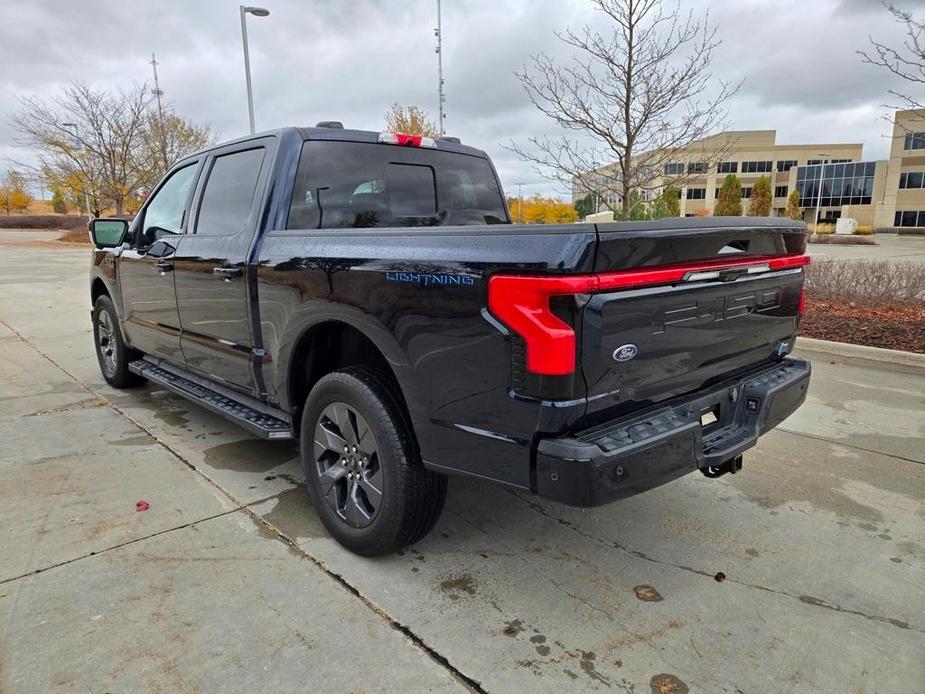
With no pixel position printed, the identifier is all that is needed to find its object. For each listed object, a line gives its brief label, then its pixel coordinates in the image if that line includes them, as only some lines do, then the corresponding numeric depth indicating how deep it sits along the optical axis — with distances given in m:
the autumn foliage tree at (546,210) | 39.88
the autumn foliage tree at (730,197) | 38.84
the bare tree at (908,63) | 6.53
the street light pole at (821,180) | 65.03
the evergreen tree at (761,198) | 45.09
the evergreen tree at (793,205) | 55.16
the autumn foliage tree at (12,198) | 73.62
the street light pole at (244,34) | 18.39
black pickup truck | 2.11
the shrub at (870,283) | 9.04
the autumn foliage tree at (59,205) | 66.94
